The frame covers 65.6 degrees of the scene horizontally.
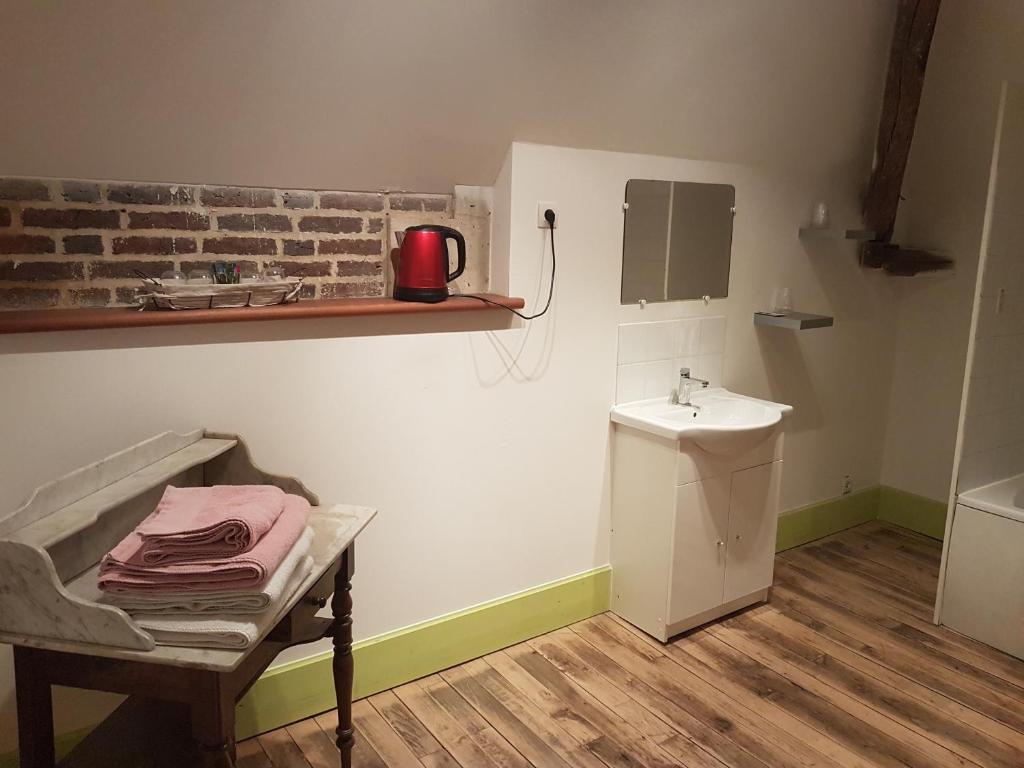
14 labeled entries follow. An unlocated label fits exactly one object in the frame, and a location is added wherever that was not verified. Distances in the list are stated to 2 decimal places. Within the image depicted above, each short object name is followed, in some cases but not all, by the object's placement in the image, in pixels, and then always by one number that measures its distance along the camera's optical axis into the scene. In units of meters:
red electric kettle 2.34
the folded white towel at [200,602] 1.41
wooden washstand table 1.35
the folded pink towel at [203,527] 1.42
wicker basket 1.99
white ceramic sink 2.69
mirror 2.90
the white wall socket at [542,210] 2.63
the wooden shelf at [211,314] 1.81
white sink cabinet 2.76
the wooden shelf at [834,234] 3.32
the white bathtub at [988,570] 2.81
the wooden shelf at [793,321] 3.23
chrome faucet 3.06
